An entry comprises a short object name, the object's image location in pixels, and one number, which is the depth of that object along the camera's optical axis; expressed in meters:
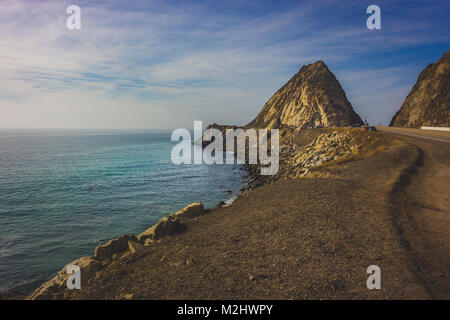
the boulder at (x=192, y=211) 15.14
